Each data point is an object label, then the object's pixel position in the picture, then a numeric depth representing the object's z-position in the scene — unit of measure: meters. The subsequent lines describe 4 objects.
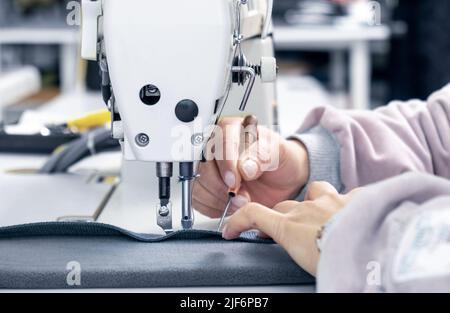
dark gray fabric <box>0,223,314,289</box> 0.97
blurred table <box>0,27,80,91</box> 3.18
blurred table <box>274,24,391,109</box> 3.07
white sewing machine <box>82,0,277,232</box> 1.02
